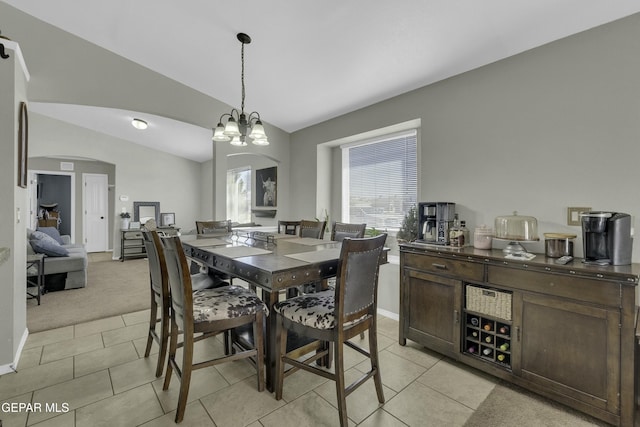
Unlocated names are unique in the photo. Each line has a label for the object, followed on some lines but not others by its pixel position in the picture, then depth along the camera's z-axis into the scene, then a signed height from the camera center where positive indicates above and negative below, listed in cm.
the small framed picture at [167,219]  734 -22
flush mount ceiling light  525 +160
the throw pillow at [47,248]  405 -53
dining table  160 -31
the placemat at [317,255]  182 -30
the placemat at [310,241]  257 -28
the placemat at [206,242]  237 -28
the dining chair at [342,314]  156 -60
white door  727 -2
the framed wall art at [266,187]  546 +47
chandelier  240 +68
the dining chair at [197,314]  162 -63
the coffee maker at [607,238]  171 -15
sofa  405 -77
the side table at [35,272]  356 -82
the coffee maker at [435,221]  264 -9
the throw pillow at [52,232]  514 -40
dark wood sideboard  157 -71
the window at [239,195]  666 +39
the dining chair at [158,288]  191 -57
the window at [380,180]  345 +41
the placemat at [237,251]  196 -29
